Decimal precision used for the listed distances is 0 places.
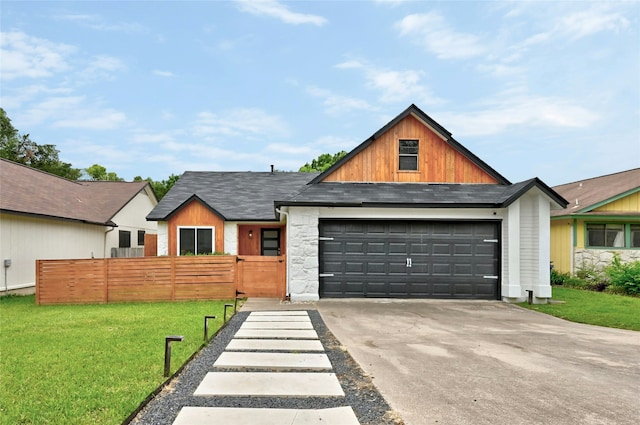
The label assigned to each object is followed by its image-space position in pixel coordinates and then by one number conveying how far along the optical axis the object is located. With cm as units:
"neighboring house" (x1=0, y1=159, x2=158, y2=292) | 1416
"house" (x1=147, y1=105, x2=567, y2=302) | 1216
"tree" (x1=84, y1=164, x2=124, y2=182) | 5119
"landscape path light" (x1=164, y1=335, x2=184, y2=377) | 497
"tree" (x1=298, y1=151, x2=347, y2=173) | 4181
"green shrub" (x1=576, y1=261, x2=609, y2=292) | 1572
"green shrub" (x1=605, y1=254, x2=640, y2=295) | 1448
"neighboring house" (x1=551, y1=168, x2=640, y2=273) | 1694
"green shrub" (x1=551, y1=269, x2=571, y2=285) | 1753
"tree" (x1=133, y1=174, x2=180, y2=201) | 4275
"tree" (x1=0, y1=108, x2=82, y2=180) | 3747
